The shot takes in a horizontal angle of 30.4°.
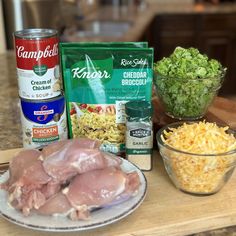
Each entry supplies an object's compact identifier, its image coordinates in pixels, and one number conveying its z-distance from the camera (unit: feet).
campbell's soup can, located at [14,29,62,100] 2.98
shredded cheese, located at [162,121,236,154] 2.76
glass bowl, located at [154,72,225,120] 3.42
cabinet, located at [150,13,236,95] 12.48
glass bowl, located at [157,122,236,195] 2.72
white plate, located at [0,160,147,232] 2.41
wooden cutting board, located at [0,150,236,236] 2.54
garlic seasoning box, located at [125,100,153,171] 3.02
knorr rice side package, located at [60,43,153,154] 3.19
